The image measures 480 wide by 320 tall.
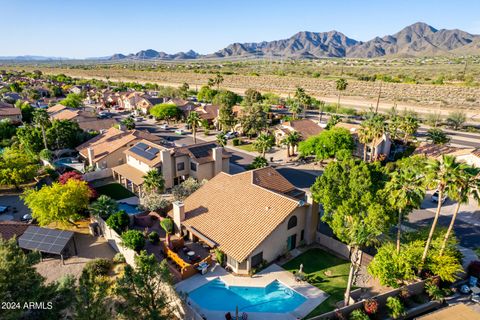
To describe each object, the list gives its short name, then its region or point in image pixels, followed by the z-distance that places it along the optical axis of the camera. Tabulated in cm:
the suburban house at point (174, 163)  4434
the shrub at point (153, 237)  3344
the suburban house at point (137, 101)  10397
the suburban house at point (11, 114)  7804
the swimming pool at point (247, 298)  2545
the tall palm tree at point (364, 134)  5234
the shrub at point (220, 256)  2970
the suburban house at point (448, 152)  4750
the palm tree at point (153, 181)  3992
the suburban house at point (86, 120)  7200
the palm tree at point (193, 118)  5938
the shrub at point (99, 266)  2900
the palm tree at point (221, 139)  5509
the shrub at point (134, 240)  3008
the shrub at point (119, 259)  3145
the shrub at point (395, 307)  2373
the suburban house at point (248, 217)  2923
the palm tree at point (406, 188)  2500
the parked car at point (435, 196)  4313
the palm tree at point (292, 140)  5922
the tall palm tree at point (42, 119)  5491
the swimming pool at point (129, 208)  3950
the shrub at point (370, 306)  2364
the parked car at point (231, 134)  7656
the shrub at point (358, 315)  2298
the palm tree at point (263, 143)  5350
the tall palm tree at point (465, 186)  2323
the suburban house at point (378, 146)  5784
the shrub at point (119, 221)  3381
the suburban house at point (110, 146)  5144
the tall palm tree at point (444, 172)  2316
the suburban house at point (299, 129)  6681
